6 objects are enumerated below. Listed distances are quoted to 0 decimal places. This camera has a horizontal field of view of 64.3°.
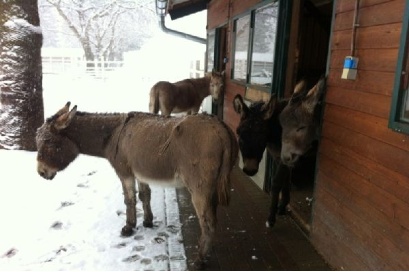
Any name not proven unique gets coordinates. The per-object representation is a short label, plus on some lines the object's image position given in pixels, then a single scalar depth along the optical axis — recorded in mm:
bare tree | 29625
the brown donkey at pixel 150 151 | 3018
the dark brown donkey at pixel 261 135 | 3572
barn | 2133
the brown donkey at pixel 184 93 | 8875
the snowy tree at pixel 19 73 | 5734
